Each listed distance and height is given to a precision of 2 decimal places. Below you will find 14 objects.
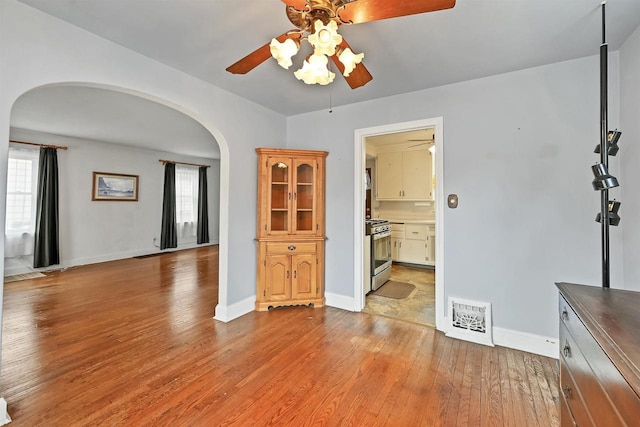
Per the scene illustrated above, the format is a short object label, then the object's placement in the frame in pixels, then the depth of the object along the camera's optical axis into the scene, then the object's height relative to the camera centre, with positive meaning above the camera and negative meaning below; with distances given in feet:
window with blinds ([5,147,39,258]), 15.76 +0.76
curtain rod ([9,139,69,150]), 15.71 +4.17
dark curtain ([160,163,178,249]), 22.93 +0.36
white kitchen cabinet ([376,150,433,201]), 17.98 +2.68
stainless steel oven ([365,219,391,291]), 12.99 -1.84
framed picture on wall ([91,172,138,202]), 19.36 +1.99
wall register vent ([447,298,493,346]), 8.40 -3.33
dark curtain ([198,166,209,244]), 25.38 +0.69
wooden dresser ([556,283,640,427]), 2.44 -1.50
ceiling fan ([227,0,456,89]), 3.88 +2.92
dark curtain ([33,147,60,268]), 16.42 +0.11
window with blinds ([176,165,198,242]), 24.14 +1.14
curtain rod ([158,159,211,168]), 22.82 +4.46
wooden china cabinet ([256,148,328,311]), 10.85 -0.53
